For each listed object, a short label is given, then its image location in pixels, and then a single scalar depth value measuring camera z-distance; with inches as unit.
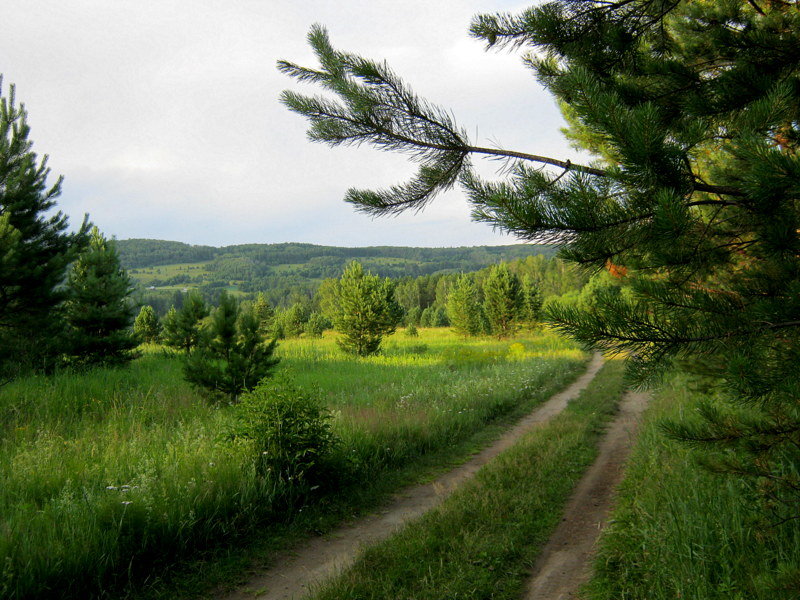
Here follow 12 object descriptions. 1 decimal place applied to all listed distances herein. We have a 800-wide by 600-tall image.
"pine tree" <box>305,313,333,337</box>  1964.3
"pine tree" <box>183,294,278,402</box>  358.6
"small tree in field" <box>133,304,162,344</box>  1381.6
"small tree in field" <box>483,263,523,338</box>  1664.6
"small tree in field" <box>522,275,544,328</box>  1791.3
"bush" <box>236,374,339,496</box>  223.5
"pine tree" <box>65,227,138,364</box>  523.2
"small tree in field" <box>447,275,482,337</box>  1802.4
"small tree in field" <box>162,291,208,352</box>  593.6
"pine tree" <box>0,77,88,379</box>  446.6
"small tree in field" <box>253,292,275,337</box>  2127.0
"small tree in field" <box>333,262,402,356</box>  1015.6
